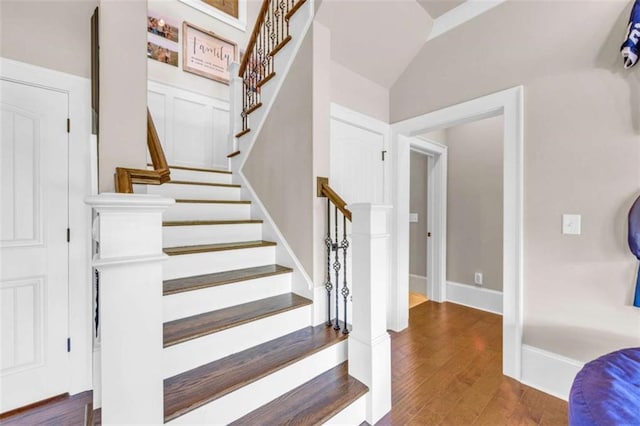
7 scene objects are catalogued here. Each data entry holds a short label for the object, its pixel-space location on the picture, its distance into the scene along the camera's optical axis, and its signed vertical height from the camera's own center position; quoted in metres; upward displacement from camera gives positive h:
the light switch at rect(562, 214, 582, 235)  1.83 -0.08
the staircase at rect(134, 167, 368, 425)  1.37 -0.76
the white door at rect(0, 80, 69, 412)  1.82 -0.22
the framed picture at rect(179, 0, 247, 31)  3.53 +2.67
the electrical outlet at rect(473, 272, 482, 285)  3.52 -0.84
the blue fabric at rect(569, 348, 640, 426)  0.84 -0.60
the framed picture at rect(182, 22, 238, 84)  3.45 +2.06
